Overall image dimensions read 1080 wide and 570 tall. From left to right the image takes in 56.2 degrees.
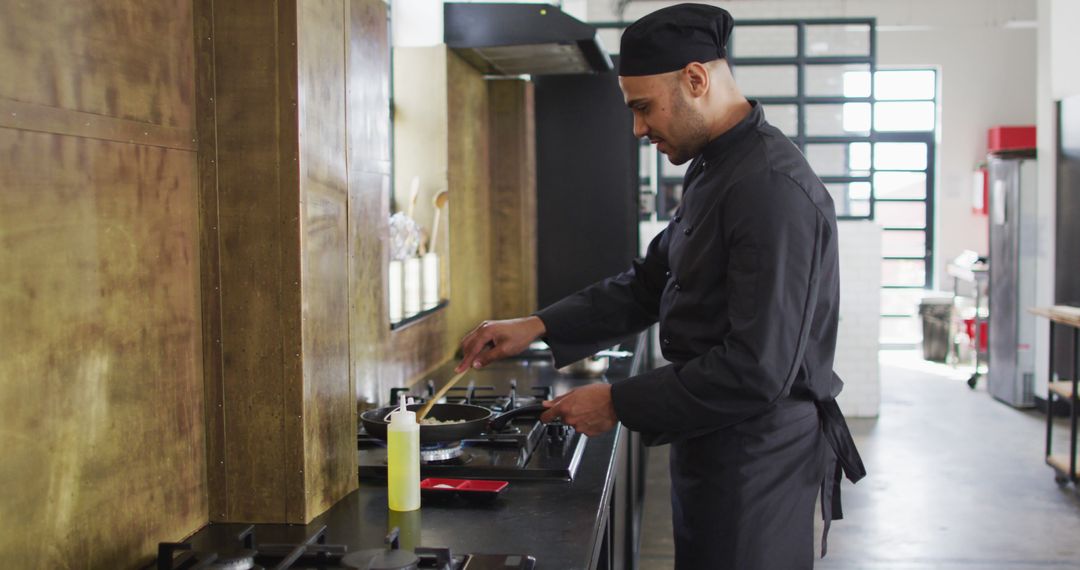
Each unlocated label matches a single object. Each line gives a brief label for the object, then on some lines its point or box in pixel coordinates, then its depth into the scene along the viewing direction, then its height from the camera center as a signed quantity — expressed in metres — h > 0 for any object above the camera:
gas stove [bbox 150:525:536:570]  1.43 -0.48
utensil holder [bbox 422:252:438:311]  3.53 -0.19
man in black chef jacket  1.72 -0.19
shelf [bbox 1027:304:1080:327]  4.80 -0.45
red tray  1.87 -0.48
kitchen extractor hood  3.42 +0.66
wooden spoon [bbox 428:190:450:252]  3.67 +0.09
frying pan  2.03 -0.41
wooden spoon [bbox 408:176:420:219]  3.64 +0.13
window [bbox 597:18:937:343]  7.27 +0.98
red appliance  10.20 +0.87
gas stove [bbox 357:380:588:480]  2.06 -0.49
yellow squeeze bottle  1.77 -0.41
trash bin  9.46 -0.96
